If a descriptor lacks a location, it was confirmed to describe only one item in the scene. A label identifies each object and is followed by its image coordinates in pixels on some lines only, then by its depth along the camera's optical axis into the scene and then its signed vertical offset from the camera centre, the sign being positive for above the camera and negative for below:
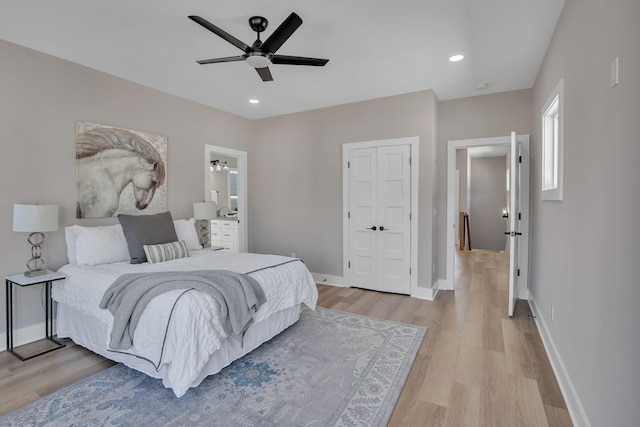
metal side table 2.65 -0.68
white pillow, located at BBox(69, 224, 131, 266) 2.99 -0.33
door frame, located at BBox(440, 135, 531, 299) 4.01 -0.06
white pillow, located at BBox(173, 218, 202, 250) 3.93 -0.27
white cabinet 5.88 -0.44
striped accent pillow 3.19 -0.42
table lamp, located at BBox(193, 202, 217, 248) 4.23 +0.00
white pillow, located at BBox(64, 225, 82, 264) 3.08 -0.31
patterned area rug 1.89 -1.22
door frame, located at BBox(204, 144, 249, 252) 5.36 +0.12
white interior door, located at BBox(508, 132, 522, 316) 3.37 -0.09
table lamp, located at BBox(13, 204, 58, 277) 2.63 -0.11
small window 2.43 +0.61
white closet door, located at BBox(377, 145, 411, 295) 4.26 -0.11
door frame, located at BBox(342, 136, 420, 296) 4.17 +0.45
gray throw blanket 2.15 -0.60
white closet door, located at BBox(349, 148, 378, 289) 4.47 -0.08
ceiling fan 2.15 +1.23
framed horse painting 3.32 +0.45
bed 2.03 -0.75
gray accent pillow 3.18 -0.22
